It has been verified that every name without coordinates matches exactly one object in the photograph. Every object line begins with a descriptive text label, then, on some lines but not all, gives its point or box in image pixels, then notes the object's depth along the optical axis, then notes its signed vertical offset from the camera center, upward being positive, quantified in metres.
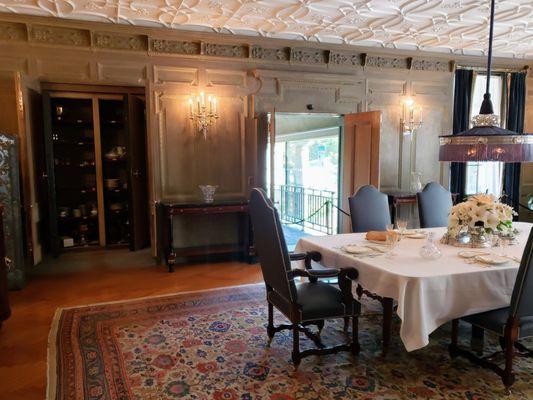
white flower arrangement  2.92 -0.38
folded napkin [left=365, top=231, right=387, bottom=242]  3.18 -0.57
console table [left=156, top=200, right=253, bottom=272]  4.94 -0.82
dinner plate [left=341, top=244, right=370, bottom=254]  2.84 -0.60
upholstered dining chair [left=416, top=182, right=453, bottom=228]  4.06 -0.43
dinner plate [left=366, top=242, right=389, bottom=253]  2.90 -0.61
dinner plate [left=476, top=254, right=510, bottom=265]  2.54 -0.61
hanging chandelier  2.71 +0.12
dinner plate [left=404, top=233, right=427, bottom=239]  3.37 -0.60
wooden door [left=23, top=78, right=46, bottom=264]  4.25 -0.06
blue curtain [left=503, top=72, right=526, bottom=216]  6.73 +0.66
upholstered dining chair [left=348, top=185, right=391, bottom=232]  3.82 -0.44
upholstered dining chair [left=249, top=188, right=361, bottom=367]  2.50 -0.81
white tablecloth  2.30 -0.72
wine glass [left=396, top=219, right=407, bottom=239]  3.11 -0.47
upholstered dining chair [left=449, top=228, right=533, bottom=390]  2.20 -0.90
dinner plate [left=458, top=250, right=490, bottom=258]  2.72 -0.61
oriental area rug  2.37 -1.29
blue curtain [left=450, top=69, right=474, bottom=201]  6.52 +0.89
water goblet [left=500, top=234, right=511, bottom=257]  2.90 -0.60
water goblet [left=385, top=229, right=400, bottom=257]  2.78 -0.52
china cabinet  5.29 -0.05
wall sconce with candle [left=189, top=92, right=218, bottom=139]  5.13 +0.68
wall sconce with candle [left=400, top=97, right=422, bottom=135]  6.21 +0.70
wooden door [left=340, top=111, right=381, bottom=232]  5.48 +0.14
